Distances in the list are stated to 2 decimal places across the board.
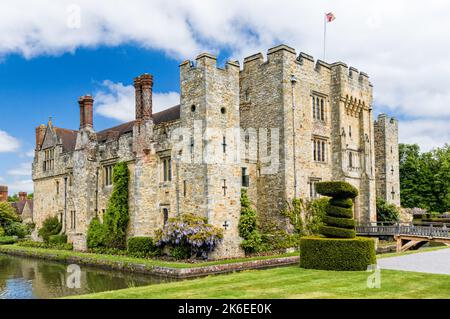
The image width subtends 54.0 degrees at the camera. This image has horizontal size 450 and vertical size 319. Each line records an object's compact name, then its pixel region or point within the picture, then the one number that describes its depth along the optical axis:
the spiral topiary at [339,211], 14.70
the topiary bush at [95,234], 27.88
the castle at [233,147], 22.83
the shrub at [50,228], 34.19
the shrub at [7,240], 37.06
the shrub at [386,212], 33.59
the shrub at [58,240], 32.56
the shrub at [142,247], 23.50
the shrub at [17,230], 40.53
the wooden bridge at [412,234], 24.98
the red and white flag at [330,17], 27.94
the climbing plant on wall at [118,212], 26.90
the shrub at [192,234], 20.88
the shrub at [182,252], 21.61
